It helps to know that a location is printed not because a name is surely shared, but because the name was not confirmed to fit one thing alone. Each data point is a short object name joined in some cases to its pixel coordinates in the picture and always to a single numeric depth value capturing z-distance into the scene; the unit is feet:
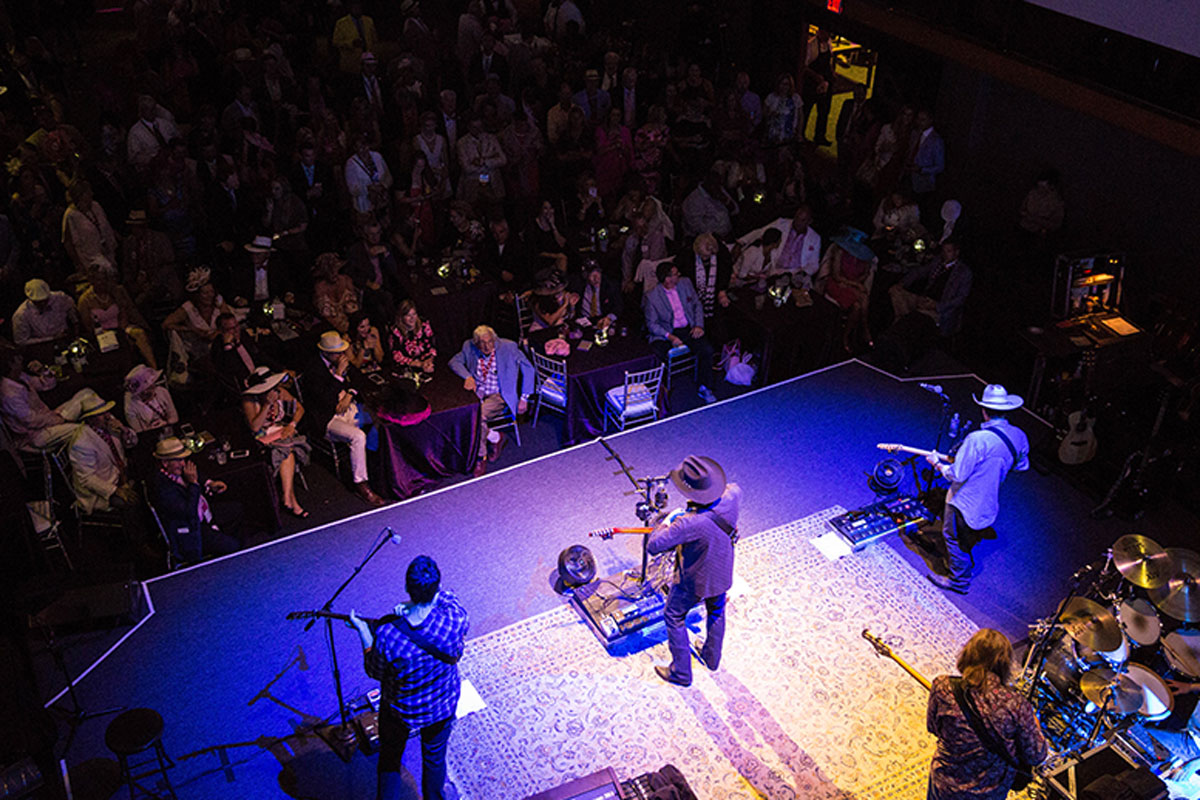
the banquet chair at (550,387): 25.00
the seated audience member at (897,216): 30.04
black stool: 14.74
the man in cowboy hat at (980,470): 18.92
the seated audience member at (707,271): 26.99
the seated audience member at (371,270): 27.45
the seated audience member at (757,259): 27.94
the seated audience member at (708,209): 31.12
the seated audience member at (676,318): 26.12
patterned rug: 16.48
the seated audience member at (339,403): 22.94
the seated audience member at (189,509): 19.81
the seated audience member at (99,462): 20.51
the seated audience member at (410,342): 23.82
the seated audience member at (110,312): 24.89
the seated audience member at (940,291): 27.20
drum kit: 15.88
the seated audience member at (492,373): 23.68
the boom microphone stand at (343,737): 16.51
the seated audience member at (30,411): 20.94
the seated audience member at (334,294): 25.72
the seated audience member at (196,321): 24.61
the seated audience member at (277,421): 22.07
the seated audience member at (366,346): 24.56
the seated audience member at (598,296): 26.04
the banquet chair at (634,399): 24.53
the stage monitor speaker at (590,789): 15.24
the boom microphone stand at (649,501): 19.40
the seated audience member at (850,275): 28.04
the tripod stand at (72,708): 17.31
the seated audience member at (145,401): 21.91
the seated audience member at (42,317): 24.30
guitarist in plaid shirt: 13.32
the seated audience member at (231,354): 23.79
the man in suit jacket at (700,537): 15.92
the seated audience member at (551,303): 26.12
